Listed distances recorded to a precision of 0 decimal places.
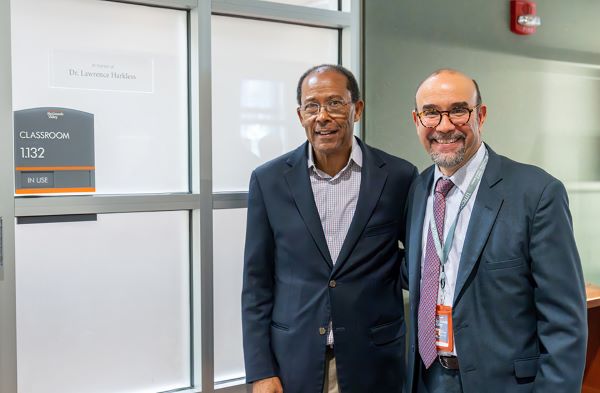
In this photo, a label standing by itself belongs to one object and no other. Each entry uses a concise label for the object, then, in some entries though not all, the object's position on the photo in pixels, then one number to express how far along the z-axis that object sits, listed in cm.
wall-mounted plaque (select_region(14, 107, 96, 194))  209
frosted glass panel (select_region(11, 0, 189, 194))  214
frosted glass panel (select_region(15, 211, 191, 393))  216
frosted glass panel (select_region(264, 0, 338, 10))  260
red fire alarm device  316
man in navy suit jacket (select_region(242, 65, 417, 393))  198
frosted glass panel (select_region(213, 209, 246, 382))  252
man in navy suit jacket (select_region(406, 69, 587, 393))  164
